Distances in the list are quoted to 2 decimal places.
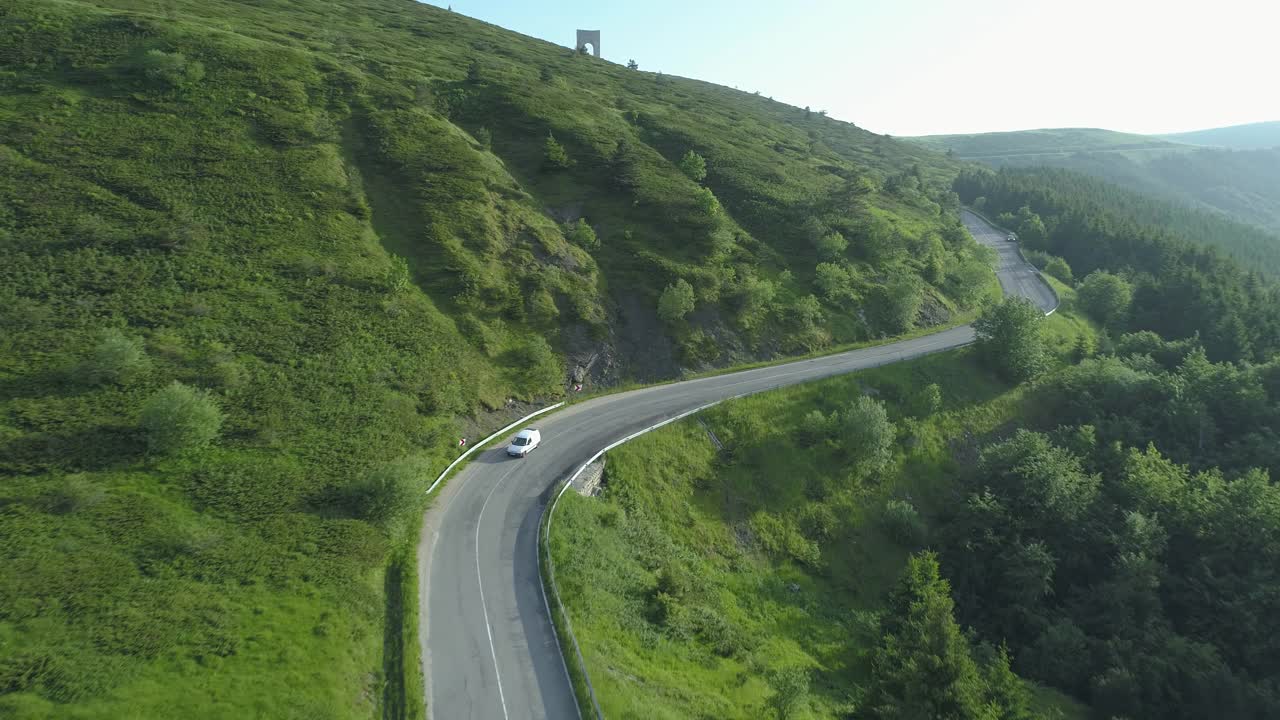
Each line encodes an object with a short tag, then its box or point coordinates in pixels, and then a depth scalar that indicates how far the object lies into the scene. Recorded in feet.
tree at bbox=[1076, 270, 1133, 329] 278.26
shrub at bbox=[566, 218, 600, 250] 212.64
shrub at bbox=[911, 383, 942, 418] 181.27
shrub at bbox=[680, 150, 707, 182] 281.33
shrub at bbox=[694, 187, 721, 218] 243.19
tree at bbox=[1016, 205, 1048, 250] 398.83
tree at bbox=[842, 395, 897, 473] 153.99
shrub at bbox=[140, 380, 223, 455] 93.91
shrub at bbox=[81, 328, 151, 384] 102.37
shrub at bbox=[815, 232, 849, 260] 243.19
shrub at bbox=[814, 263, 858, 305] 227.40
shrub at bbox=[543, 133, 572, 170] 251.19
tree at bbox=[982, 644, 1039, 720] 83.05
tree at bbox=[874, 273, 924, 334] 227.61
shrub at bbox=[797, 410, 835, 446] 159.43
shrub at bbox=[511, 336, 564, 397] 155.33
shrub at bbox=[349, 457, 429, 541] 96.58
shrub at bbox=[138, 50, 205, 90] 193.67
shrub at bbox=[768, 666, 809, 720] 78.95
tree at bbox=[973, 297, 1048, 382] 198.90
